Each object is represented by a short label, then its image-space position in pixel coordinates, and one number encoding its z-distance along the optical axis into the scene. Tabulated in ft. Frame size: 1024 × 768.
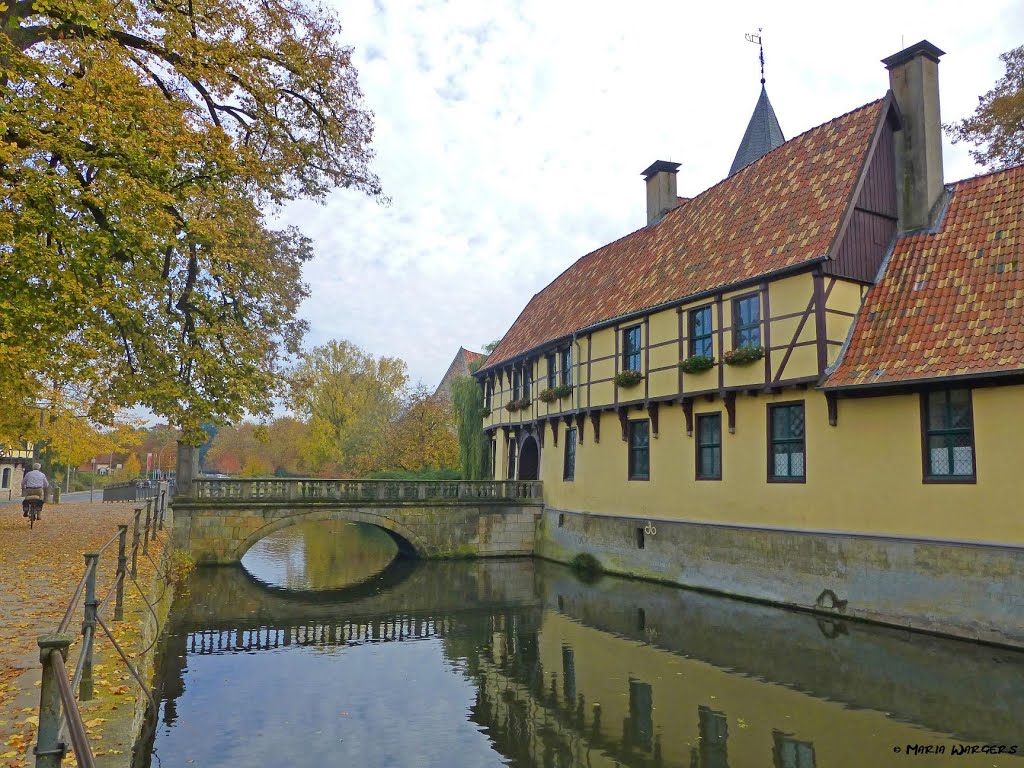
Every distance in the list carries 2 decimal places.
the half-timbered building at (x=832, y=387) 41.63
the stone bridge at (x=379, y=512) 73.00
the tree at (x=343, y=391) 160.97
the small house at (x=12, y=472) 147.43
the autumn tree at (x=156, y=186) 31.78
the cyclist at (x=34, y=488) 65.89
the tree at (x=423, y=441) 135.23
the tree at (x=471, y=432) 107.96
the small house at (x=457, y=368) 189.26
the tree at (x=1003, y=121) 65.77
